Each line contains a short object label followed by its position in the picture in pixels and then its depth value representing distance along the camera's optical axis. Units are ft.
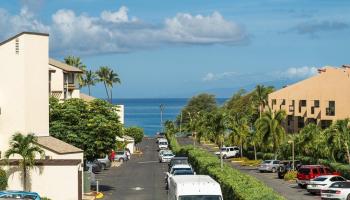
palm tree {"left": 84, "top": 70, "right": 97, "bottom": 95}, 470.80
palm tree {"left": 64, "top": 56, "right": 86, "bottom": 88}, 415.23
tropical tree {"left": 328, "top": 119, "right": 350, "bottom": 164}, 199.80
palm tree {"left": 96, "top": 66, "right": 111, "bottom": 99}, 496.64
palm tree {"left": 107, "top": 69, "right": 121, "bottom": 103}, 495.82
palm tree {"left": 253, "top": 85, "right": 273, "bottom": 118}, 410.31
